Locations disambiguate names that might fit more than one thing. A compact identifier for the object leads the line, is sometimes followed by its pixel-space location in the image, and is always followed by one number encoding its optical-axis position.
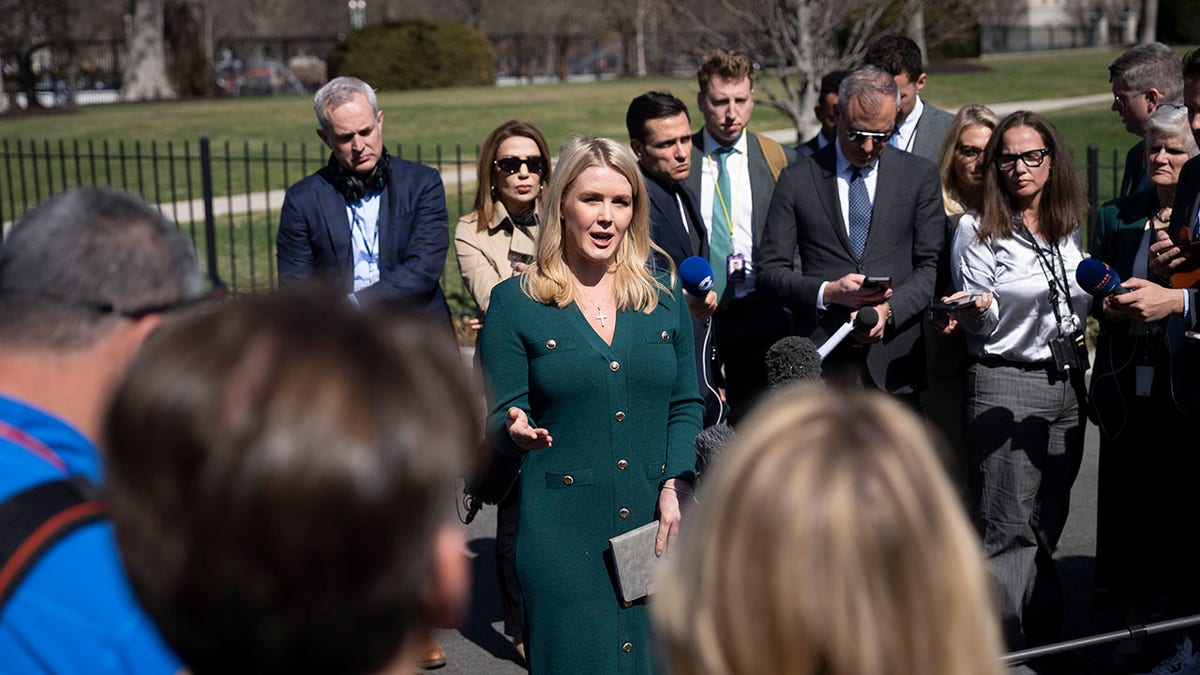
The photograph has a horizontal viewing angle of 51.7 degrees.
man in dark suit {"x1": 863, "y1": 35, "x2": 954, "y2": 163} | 6.59
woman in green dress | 3.68
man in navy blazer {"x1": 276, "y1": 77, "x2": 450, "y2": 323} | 5.50
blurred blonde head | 1.29
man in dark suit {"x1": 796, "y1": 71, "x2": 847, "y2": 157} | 6.68
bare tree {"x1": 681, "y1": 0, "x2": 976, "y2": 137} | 12.41
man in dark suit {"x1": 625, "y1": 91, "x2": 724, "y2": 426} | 5.41
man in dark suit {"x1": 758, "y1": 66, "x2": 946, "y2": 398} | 5.16
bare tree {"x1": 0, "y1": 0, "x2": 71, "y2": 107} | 35.09
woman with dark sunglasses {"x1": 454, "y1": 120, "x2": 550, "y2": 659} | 5.51
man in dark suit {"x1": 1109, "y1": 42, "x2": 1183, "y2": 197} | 5.59
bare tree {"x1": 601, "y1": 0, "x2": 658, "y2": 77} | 33.16
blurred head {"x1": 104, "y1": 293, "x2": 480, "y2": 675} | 1.21
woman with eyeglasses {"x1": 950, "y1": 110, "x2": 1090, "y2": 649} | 4.76
